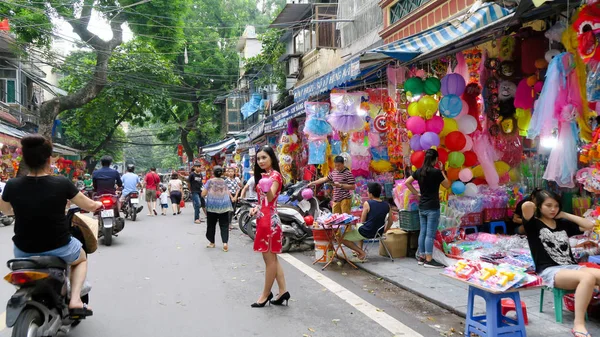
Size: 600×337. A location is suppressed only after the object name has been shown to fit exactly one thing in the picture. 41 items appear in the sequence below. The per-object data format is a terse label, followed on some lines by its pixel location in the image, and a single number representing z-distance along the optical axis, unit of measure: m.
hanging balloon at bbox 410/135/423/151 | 7.32
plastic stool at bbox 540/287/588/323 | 4.30
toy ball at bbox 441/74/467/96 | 7.16
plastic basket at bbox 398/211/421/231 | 7.67
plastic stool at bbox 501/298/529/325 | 4.25
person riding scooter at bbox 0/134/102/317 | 3.60
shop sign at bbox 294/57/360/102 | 7.73
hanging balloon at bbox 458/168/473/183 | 7.34
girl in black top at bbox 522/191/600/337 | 4.35
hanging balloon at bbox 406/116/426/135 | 7.24
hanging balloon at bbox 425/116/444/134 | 7.23
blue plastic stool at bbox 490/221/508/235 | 7.66
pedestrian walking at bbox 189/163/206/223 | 14.33
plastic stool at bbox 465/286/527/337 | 3.84
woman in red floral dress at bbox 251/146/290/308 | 5.04
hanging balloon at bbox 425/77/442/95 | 7.39
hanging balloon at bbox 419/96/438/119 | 7.29
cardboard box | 7.74
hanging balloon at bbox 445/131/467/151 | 7.25
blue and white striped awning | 6.12
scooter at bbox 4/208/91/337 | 3.36
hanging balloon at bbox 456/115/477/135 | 7.36
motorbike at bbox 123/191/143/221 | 13.84
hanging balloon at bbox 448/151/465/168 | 7.30
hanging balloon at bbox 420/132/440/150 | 7.10
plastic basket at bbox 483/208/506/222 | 7.69
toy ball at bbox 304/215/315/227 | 8.63
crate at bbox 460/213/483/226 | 7.52
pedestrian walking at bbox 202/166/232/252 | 8.87
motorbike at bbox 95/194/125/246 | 9.27
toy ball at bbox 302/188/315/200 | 10.31
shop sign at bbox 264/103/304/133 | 11.99
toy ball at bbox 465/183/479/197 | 7.36
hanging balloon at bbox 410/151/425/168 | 7.39
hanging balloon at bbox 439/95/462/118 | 7.15
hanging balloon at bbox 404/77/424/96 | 7.46
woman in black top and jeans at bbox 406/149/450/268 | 6.88
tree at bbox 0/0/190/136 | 19.84
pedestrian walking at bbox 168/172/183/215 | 17.44
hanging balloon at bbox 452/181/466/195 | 7.27
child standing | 17.69
